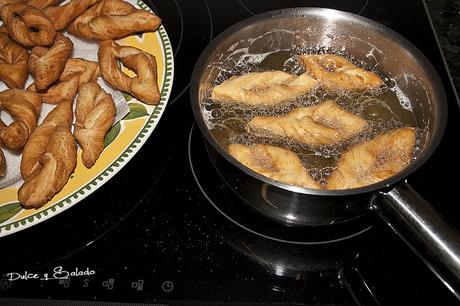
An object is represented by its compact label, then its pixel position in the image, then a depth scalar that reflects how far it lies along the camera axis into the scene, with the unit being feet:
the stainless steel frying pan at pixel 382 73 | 1.95
